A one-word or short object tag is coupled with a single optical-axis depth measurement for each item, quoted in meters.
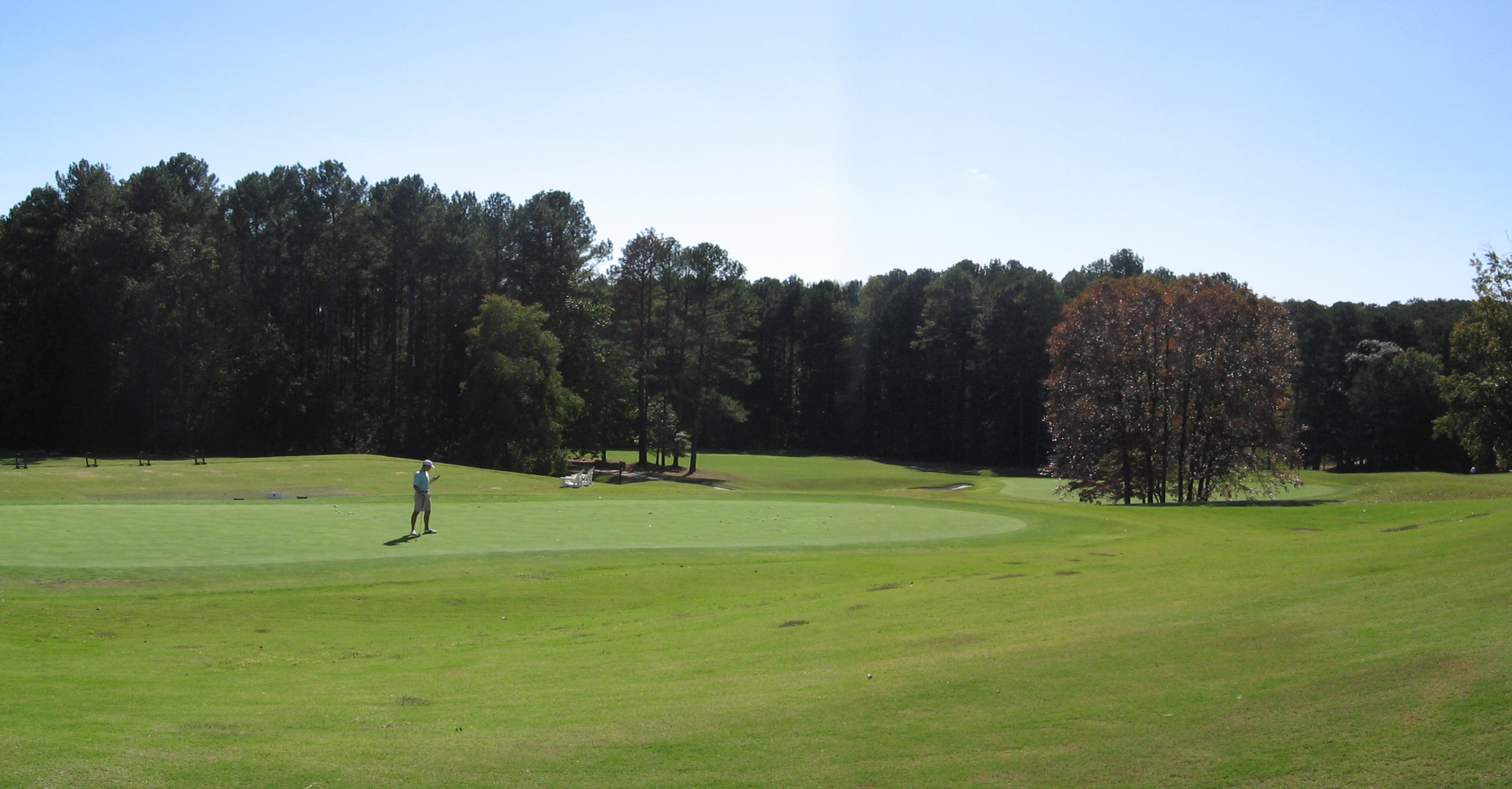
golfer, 24.70
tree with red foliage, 47.59
